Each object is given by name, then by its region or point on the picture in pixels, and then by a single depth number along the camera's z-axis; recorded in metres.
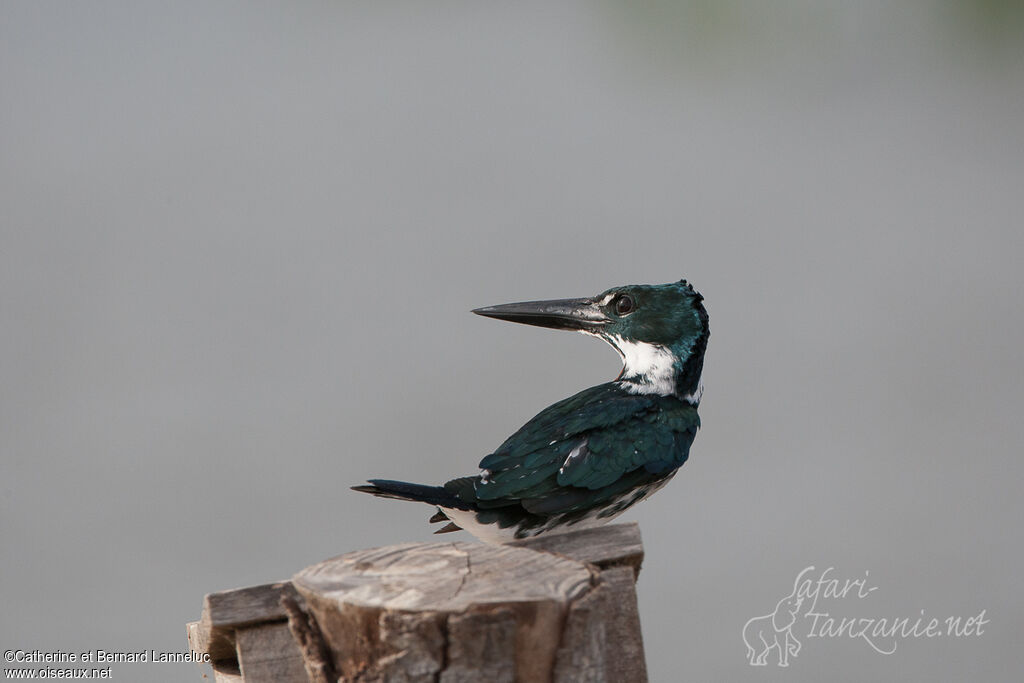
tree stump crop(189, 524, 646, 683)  8.27
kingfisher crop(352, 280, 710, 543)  9.31
